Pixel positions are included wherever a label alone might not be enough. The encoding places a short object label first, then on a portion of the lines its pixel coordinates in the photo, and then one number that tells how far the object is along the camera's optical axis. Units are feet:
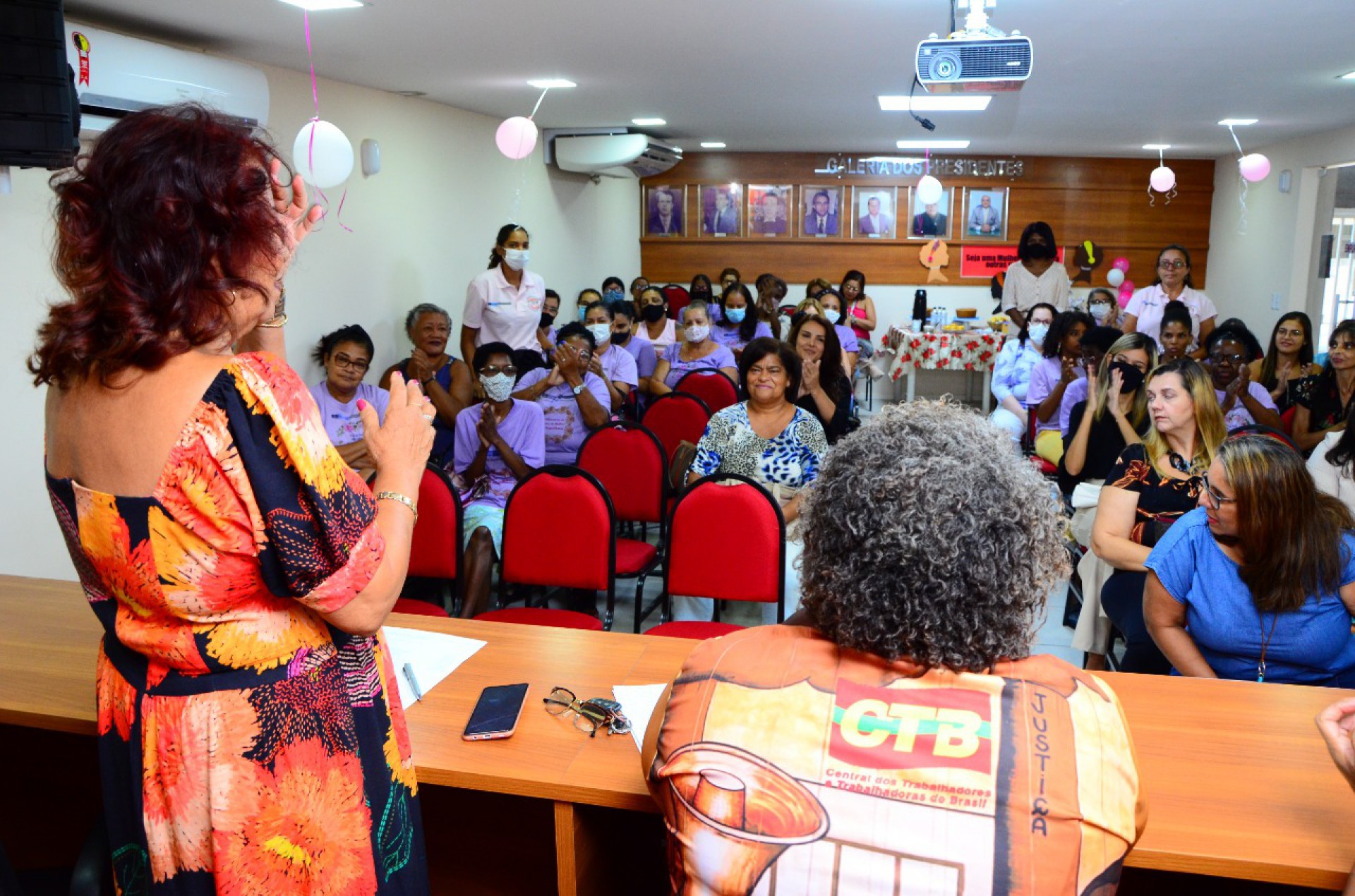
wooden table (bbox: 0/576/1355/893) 4.62
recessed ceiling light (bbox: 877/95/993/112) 22.18
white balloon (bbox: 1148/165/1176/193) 24.77
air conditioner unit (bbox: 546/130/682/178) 28.89
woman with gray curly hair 3.38
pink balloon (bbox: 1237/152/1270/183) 22.58
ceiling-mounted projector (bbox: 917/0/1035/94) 12.02
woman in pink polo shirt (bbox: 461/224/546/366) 21.39
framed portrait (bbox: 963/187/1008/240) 38.63
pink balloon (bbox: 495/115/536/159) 17.87
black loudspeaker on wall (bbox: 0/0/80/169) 9.50
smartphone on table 5.58
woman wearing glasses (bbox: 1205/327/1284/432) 16.24
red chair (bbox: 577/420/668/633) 14.19
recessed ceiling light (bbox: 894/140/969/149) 33.81
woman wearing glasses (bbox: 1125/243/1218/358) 23.49
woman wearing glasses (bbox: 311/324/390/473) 14.92
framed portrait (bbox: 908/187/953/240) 38.55
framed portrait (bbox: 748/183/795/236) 39.14
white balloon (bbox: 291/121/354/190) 13.08
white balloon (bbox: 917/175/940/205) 24.62
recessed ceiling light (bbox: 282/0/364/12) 12.82
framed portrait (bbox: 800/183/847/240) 39.06
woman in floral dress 3.69
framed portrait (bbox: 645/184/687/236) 39.70
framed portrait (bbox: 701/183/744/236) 39.29
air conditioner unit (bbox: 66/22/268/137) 12.57
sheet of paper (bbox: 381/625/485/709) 6.40
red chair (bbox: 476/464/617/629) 10.70
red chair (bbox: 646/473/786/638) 9.96
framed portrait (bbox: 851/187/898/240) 38.93
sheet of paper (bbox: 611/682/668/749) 5.71
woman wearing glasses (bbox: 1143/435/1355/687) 7.54
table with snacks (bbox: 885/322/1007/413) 31.42
